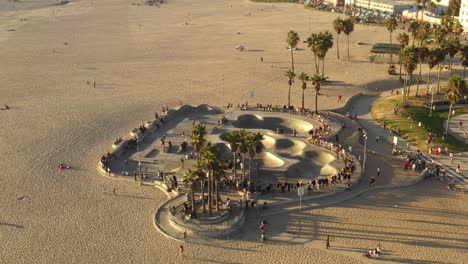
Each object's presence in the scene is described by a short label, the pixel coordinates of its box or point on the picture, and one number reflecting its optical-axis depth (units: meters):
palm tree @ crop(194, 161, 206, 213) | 37.81
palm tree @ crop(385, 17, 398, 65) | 104.88
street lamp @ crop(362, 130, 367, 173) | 48.10
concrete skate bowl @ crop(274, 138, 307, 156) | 55.12
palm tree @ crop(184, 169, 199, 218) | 37.66
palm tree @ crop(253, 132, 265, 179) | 42.56
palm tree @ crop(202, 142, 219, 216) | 37.81
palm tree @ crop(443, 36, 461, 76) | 70.94
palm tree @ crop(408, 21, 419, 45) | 97.47
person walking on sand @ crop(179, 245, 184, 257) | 35.69
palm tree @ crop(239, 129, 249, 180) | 42.84
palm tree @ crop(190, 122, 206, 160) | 42.19
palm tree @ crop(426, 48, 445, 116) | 69.00
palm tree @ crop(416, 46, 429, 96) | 69.00
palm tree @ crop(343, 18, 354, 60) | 100.75
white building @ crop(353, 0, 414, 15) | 171.96
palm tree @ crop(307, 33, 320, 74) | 76.26
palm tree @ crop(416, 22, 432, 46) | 86.94
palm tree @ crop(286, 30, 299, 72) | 85.69
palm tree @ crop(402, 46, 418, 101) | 67.12
